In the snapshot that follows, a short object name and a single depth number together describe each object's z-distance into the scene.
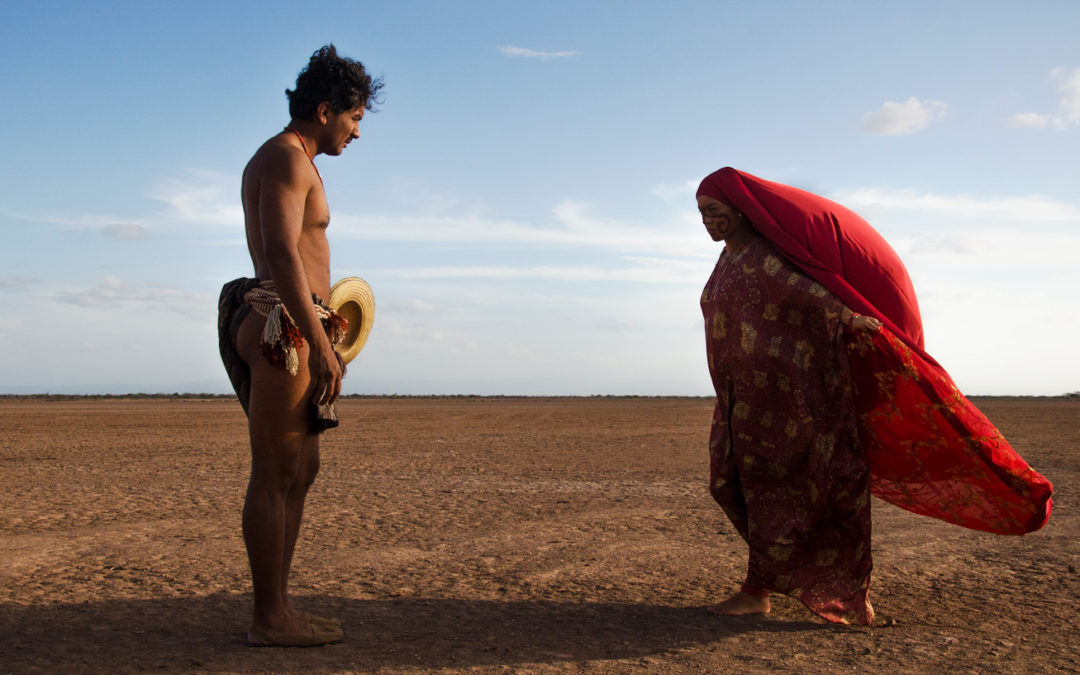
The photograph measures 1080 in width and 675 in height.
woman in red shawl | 3.96
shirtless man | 3.24
